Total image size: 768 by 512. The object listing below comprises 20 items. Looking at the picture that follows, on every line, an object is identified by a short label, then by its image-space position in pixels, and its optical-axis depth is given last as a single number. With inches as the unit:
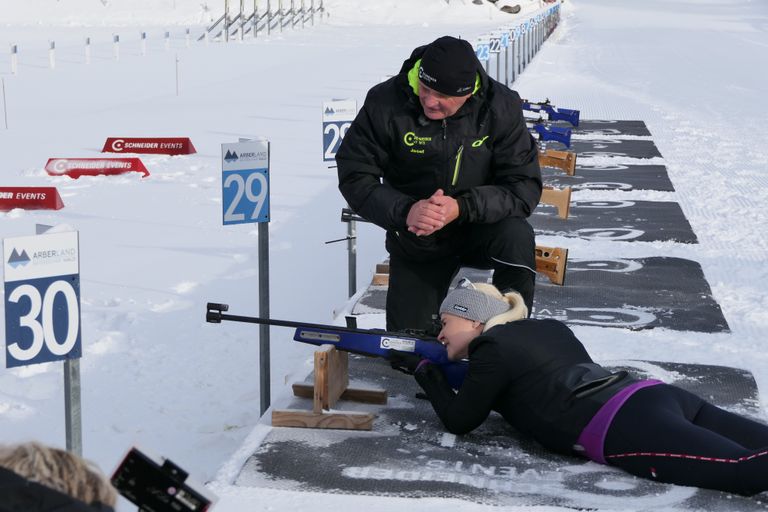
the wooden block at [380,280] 277.1
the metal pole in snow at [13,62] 932.6
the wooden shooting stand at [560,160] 447.2
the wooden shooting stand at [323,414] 181.2
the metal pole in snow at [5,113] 630.5
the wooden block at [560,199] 360.5
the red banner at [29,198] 396.8
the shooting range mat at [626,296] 252.5
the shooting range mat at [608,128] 598.5
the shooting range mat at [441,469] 156.9
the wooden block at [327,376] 180.9
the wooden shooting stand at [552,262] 265.7
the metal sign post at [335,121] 322.0
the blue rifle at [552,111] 580.1
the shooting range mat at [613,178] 431.0
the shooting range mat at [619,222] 342.0
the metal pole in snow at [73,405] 159.8
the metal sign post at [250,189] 213.6
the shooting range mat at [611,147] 519.9
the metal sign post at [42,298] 147.8
